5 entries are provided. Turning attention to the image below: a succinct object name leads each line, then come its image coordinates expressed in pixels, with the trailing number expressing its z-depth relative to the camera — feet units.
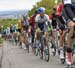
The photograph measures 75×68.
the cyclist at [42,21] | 50.98
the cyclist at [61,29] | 41.32
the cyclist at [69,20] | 31.79
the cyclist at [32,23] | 62.80
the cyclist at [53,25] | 55.67
